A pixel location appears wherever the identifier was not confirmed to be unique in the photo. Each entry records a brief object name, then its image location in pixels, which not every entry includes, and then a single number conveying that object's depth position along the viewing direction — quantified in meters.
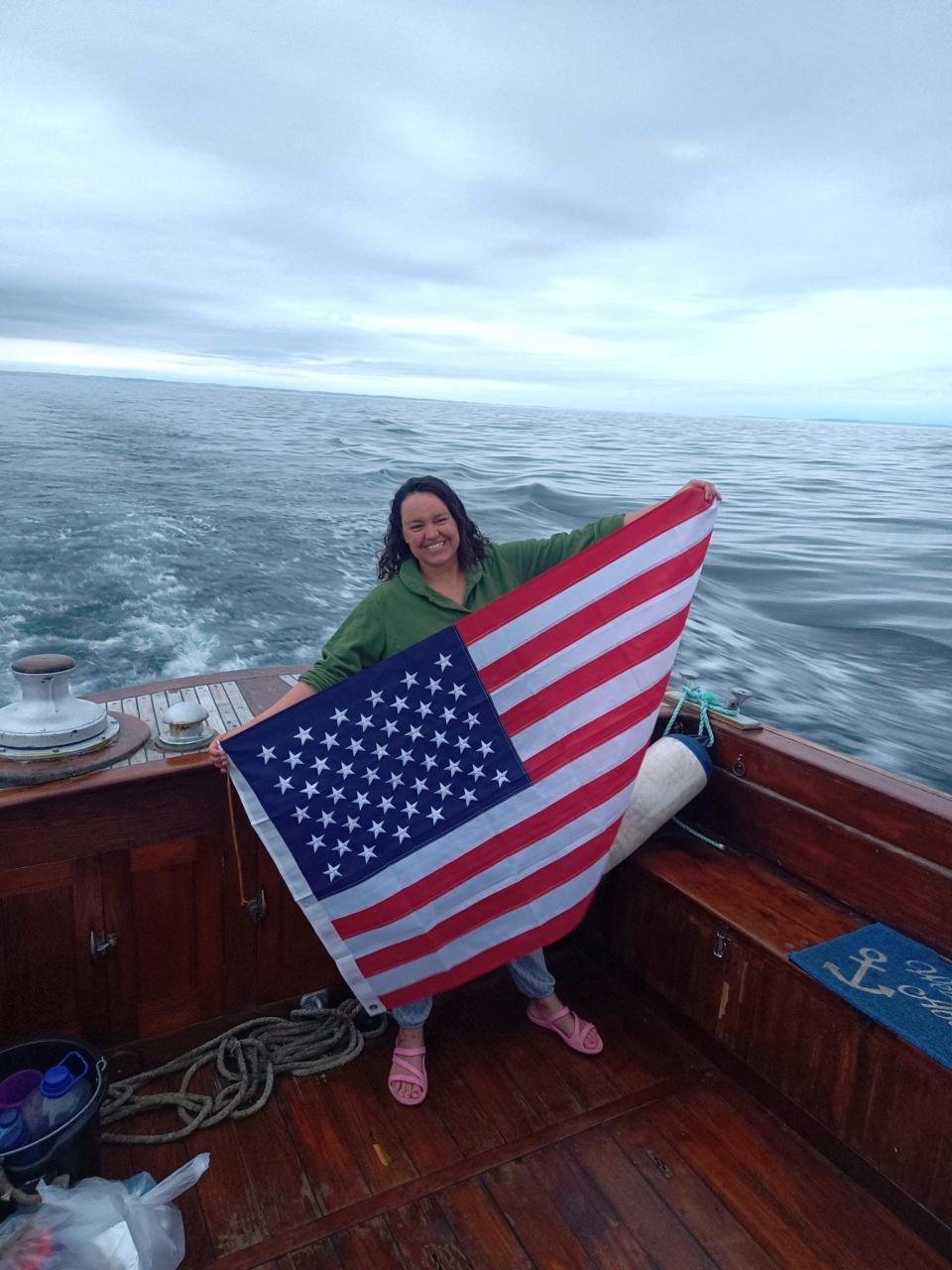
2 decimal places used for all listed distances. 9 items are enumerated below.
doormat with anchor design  1.60
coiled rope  1.91
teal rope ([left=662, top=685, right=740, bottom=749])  2.47
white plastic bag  1.37
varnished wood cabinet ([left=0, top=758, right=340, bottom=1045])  1.87
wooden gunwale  1.68
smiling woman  1.98
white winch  1.86
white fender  2.29
